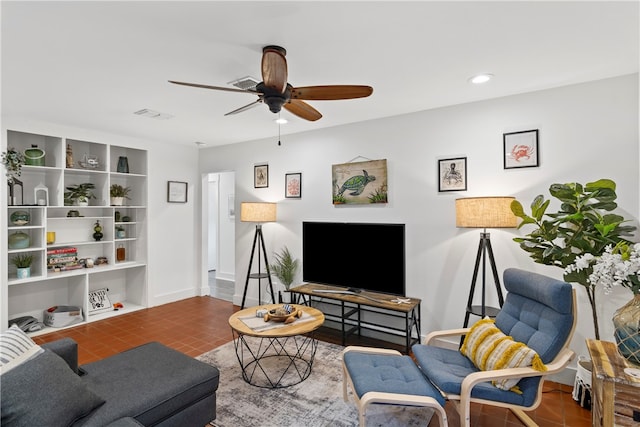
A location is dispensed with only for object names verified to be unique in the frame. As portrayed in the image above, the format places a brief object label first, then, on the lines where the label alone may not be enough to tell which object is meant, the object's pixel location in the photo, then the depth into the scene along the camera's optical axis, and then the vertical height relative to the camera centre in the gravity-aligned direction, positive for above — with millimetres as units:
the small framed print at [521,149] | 2984 +589
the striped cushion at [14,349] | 1582 -664
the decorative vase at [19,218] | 3840 -15
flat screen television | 3602 -464
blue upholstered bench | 1909 -1041
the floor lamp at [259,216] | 4473 -7
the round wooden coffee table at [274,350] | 2707 -1392
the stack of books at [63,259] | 4207 -546
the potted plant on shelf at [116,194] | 4703 +312
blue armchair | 1953 -1011
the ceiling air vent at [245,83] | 2630 +1066
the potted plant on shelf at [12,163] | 3514 +562
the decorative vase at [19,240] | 3812 -272
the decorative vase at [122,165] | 4805 +738
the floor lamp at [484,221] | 2809 -56
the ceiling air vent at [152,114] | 3535 +1106
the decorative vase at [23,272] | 3842 -641
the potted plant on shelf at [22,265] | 3848 -555
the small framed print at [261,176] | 4863 +578
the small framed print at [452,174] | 3340 +408
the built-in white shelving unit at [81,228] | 4039 -161
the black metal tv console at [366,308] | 3413 -1085
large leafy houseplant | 2395 -103
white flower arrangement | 1800 -301
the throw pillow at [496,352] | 2004 -876
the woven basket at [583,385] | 2482 -1288
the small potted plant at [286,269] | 4426 -714
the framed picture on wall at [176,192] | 5270 +390
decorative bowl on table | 2846 -861
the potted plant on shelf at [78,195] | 4348 +285
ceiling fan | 1934 +767
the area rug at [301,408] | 2311 -1414
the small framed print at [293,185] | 4516 +407
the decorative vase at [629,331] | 1819 -646
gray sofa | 1528 -989
